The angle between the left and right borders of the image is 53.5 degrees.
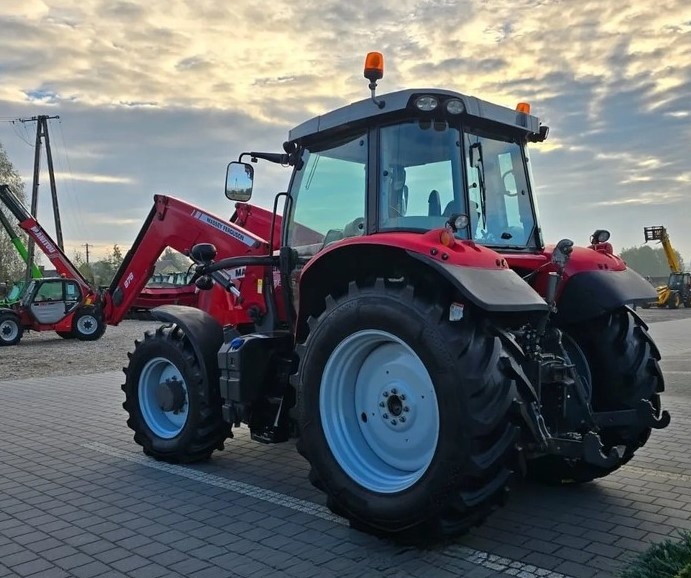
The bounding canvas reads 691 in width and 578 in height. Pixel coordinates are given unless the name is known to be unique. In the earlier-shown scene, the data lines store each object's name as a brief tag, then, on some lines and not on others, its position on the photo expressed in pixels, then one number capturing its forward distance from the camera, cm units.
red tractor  369
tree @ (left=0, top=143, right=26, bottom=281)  4491
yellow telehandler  3588
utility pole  3494
